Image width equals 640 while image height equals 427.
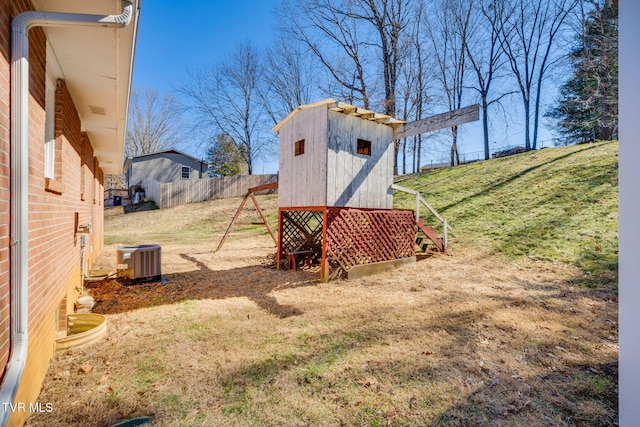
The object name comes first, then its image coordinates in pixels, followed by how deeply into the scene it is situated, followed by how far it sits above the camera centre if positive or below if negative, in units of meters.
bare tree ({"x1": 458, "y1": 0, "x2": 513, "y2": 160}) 23.34 +12.90
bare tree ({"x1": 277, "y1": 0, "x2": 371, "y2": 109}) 20.19 +11.52
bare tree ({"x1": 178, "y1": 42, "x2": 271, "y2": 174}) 29.58 +10.79
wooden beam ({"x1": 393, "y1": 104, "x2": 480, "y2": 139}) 5.45 +1.94
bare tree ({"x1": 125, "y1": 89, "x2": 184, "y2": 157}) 32.62 +10.00
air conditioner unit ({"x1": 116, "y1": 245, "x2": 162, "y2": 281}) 6.20 -1.00
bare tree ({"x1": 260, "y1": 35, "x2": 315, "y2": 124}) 26.58 +11.92
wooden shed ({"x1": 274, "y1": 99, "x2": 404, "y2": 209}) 6.94 +1.53
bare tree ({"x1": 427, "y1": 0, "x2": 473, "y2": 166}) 23.52 +14.18
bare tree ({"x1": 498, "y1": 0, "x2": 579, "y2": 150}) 22.88 +13.50
